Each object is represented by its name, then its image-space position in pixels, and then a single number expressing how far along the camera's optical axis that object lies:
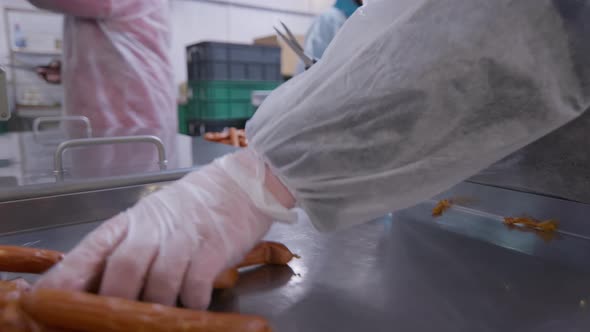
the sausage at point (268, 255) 0.54
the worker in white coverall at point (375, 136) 0.39
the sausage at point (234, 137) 1.87
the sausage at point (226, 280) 0.47
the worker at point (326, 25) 2.05
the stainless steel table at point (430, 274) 0.44
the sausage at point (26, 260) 0.47
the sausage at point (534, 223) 0.67
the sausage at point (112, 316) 0.33
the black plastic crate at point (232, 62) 3.11
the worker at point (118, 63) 1.46
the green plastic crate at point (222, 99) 3.21
